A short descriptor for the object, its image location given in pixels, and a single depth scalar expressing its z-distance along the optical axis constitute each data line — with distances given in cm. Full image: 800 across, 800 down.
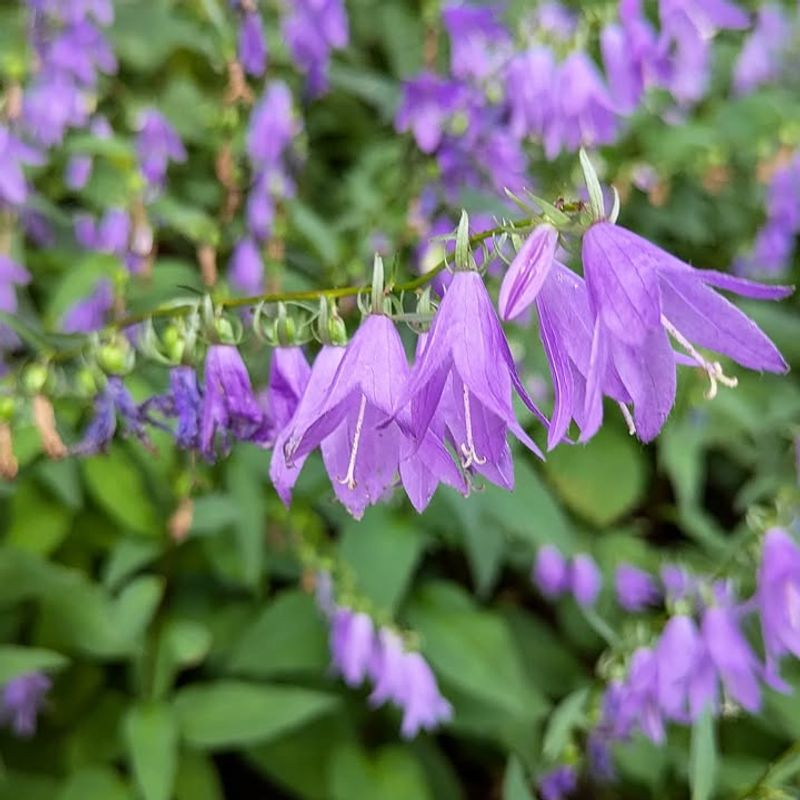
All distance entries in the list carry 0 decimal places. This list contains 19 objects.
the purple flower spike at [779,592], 34
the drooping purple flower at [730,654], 36
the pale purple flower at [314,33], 42
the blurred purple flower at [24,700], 39
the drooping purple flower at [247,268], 42
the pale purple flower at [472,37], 46
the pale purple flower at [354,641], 38
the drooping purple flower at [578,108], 42
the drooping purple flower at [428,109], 42
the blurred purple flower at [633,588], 48
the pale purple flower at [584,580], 47
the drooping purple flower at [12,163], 41
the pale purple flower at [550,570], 47
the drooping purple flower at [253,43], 37
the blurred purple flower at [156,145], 45
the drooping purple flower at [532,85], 42
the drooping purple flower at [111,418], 32
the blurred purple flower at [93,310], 43
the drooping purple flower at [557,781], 39
